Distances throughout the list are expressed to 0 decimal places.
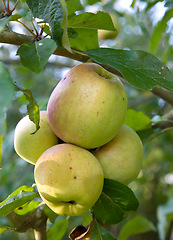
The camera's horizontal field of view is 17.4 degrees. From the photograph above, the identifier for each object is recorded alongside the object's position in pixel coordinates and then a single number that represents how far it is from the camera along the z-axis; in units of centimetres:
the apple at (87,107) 49
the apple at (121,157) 51
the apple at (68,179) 47
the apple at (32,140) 52
